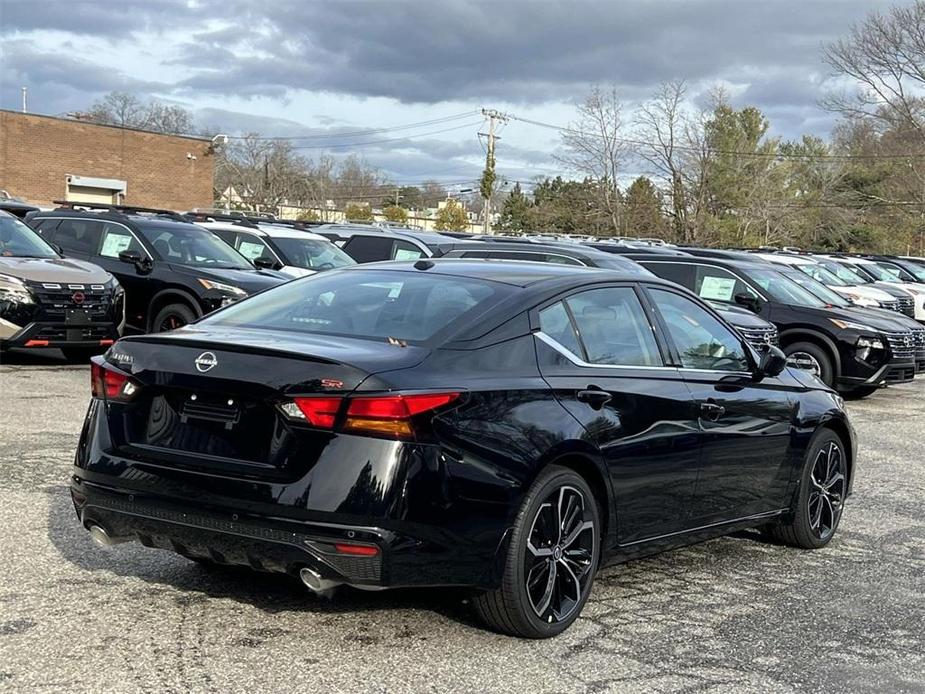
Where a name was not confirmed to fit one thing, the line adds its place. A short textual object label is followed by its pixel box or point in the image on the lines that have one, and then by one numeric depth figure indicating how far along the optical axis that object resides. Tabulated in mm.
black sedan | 4297
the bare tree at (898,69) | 50250
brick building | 45469
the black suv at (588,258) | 14391
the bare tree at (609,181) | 65562
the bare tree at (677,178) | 62938
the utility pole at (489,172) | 63438
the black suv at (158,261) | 14026
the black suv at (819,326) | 15047
